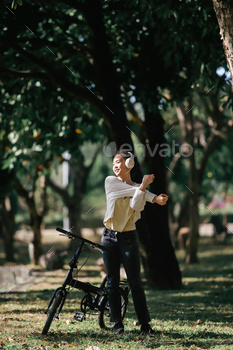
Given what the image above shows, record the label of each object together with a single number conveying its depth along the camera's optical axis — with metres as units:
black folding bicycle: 11.35
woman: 10.89
